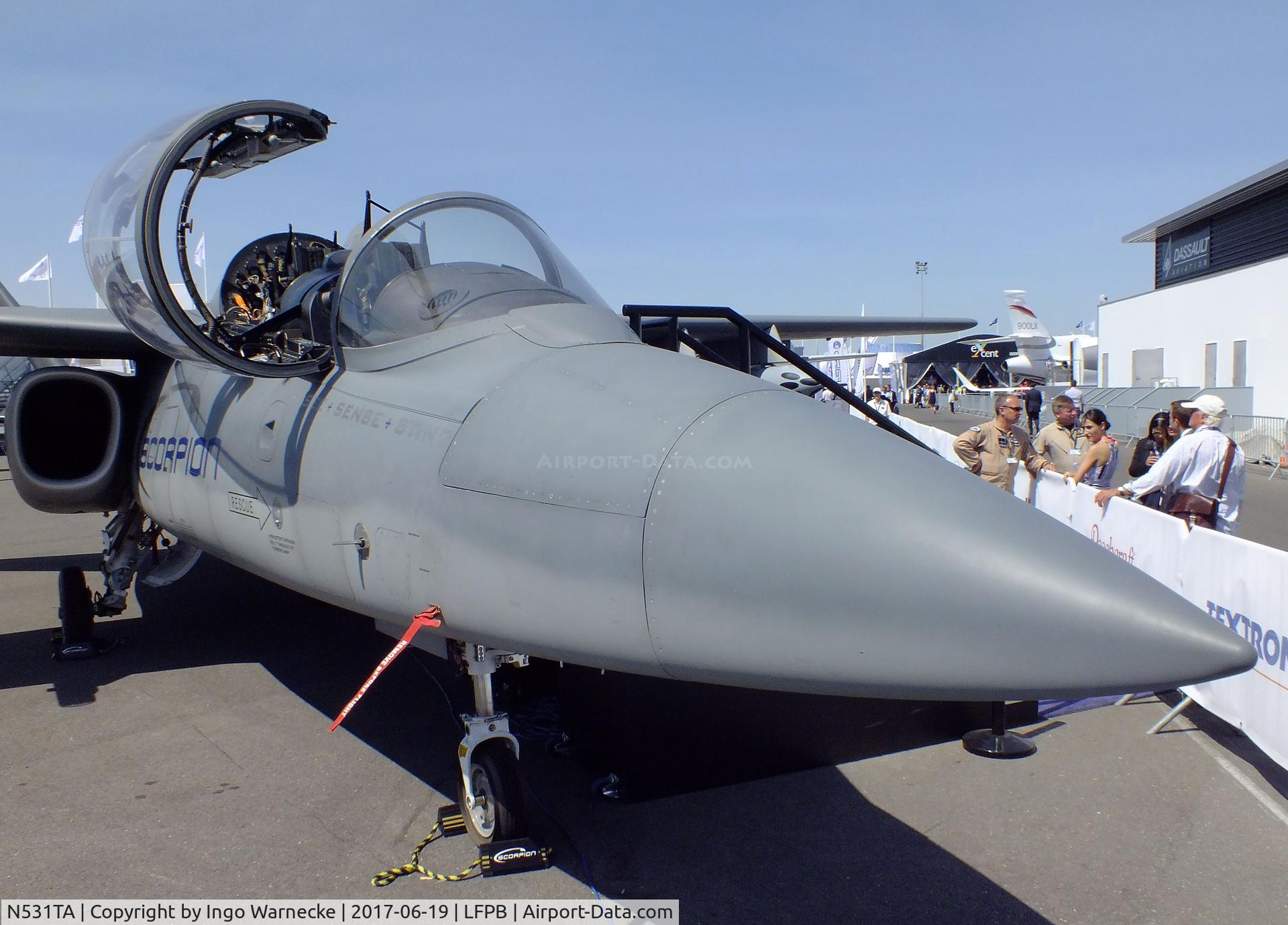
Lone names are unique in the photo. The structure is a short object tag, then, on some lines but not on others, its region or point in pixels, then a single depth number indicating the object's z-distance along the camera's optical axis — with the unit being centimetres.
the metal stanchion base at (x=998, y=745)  427
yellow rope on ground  316
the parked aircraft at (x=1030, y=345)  4359
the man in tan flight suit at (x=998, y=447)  669
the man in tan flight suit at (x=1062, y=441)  726
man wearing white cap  555
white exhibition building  2342
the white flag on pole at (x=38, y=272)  2878
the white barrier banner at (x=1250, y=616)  399
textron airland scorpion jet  200
